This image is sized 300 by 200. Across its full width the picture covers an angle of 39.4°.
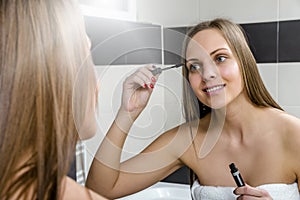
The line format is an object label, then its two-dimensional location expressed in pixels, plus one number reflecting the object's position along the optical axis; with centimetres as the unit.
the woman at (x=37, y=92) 47
